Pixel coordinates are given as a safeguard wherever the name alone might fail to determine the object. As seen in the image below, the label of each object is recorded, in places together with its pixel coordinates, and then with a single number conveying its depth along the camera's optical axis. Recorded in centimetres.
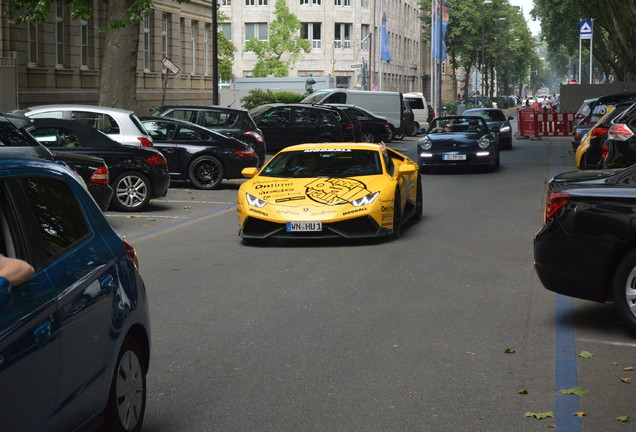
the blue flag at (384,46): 7825
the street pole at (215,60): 3297
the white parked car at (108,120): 1970
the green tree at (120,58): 2642
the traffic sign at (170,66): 3238
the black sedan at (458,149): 2612
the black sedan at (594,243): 766
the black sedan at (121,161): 1714
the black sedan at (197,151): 2189
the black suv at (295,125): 3269
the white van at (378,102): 4694
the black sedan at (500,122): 3781
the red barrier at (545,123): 4603
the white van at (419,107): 6094
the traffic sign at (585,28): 5350
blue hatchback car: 383
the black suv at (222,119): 2520
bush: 4847
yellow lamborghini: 1275
